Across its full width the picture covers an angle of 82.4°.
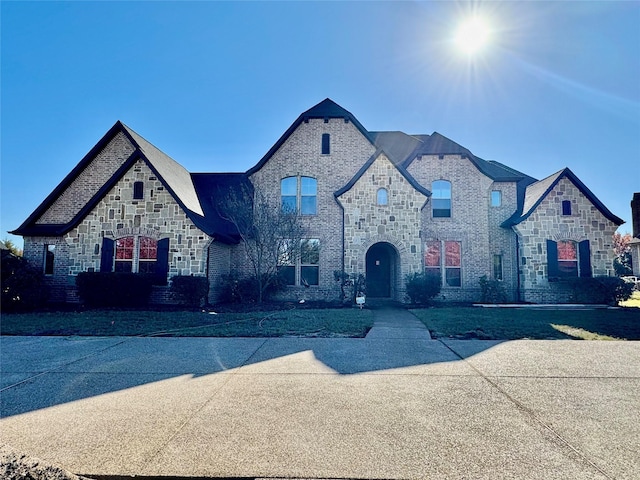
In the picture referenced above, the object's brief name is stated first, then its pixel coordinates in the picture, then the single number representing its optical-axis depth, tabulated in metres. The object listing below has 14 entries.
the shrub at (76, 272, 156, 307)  14.27
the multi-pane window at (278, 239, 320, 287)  17.73
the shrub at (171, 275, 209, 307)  14.40
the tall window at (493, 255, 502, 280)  18.11
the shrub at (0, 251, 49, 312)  13.62
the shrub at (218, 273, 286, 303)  16.28
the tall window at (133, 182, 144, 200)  15.49
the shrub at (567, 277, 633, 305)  15.55
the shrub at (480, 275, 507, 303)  16.92
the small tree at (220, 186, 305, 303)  15.49
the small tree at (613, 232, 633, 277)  34.72
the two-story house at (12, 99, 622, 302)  15.47
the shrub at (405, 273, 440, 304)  15.74
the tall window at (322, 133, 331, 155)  18.52
